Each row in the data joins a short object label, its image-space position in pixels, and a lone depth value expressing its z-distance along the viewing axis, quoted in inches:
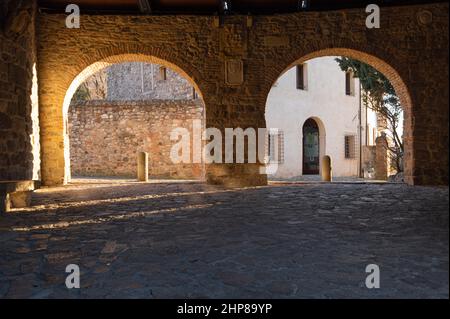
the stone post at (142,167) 474.9
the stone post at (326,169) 458.9
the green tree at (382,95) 540.1
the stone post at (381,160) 590.2
